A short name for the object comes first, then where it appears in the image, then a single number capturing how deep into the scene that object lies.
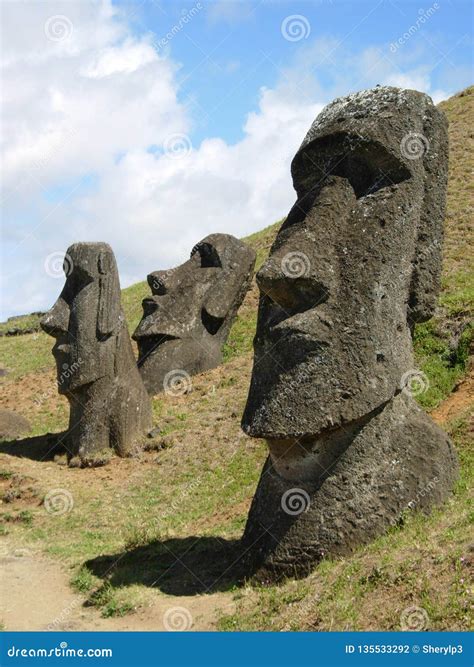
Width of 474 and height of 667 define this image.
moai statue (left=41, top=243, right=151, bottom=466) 13.67
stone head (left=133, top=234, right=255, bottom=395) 16.62
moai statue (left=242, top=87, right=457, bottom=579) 6.90
